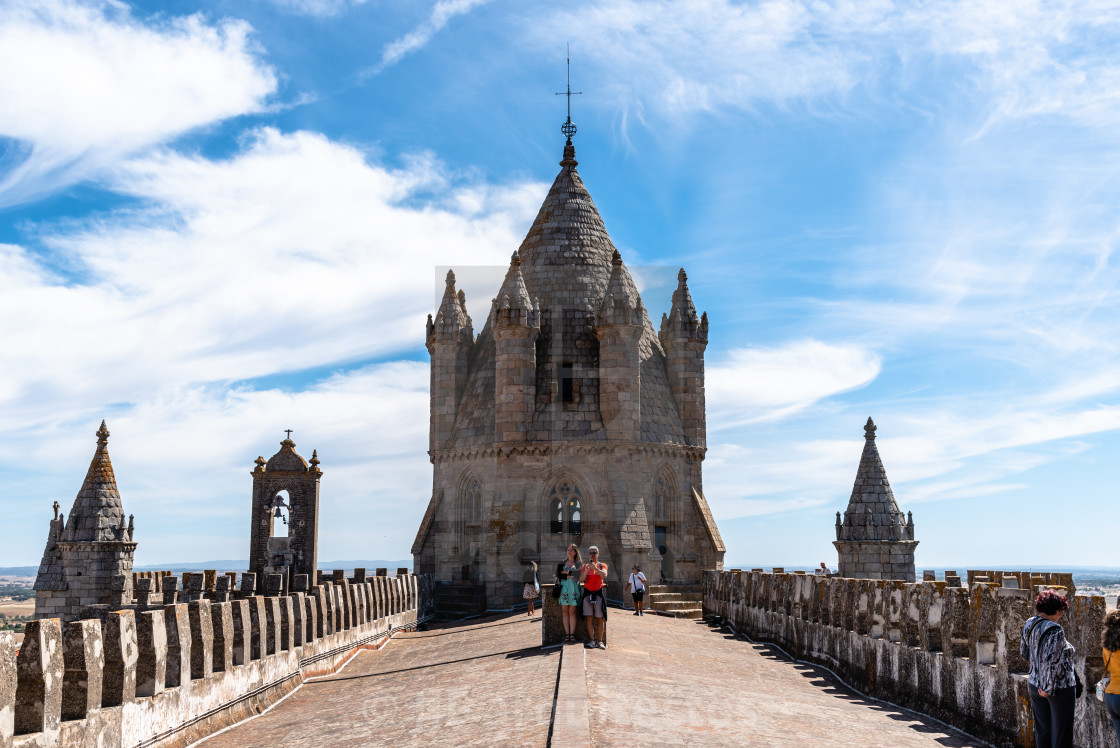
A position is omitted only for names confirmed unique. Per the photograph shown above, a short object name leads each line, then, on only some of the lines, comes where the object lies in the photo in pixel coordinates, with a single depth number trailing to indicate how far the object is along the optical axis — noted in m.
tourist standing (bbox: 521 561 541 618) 27.80
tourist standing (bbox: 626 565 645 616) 27.05
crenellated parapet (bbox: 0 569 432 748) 8.97
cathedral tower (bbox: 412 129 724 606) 33.34
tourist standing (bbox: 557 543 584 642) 15.92
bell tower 36.53
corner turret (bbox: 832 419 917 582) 30.48
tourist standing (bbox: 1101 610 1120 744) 8.72
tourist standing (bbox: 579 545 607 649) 15.87
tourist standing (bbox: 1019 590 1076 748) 9.33
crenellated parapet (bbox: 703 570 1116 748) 10.54
